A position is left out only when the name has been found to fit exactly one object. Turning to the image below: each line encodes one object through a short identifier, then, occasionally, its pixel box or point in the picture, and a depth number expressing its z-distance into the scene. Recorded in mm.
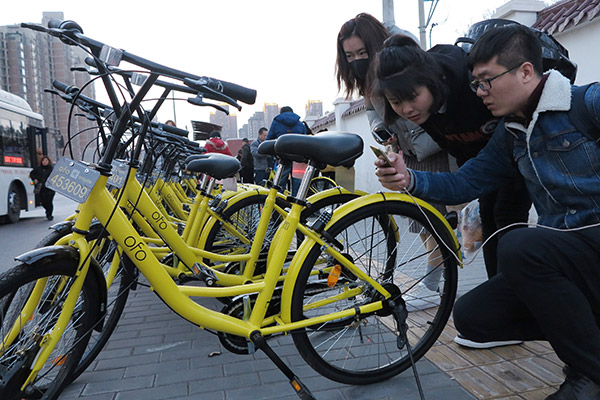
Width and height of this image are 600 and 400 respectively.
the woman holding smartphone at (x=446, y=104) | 1934
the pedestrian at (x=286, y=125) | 6703
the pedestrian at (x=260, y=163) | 11545
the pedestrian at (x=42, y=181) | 10375
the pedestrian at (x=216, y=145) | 7091
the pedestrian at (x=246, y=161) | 11812
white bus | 10055
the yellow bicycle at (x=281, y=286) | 1771
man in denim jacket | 1599
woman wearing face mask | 2730
